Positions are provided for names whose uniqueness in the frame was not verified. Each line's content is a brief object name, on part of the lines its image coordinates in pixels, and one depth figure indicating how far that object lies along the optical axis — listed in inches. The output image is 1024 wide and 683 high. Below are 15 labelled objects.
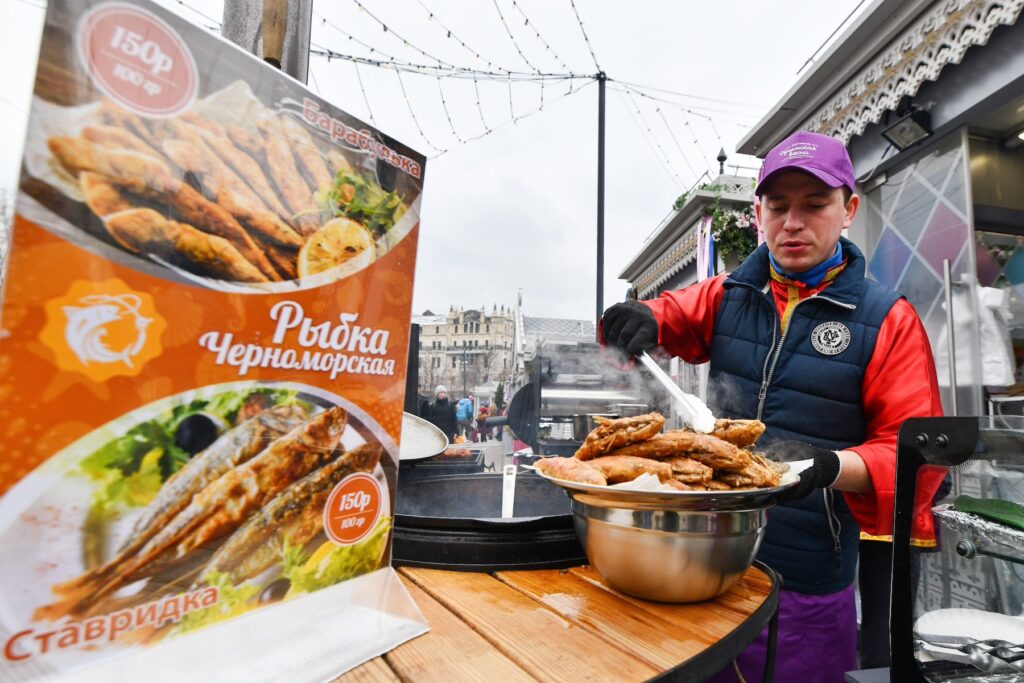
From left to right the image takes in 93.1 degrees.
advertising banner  19.5
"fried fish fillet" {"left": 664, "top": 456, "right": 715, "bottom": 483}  38.5
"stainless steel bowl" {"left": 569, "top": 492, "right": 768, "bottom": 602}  35.8
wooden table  28.1
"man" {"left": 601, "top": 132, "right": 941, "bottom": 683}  64.5
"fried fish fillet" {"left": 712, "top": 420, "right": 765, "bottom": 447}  46.7
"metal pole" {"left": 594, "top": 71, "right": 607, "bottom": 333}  357.7
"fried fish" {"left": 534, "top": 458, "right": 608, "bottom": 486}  37.9
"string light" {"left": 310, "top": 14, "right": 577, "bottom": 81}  191.8
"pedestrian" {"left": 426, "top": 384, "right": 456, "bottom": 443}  216.7
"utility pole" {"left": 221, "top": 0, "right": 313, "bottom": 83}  39.6
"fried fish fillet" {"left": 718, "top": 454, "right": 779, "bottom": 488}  39.1
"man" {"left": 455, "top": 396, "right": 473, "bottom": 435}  370.3
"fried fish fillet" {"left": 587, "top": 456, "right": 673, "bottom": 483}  38.0
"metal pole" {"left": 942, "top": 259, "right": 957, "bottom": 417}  144.8
